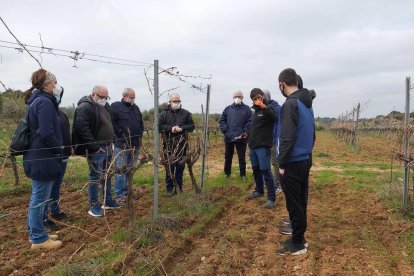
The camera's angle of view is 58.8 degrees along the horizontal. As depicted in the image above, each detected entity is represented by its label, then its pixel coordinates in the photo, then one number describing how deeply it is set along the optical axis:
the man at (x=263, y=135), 5.62
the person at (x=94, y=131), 5.00
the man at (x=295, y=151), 3.79
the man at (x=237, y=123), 7.18
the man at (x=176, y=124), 6.25
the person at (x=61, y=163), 4.71
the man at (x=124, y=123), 6.05
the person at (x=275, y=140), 6.03
